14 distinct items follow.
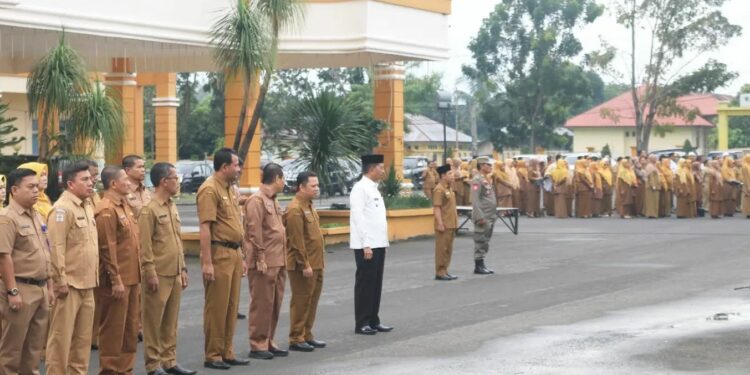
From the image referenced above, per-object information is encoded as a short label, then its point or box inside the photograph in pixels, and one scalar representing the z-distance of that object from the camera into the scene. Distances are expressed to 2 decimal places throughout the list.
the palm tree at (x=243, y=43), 21.81
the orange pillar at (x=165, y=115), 36.09
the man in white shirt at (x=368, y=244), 13.44
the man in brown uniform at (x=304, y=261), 12.52
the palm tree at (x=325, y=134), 24.33
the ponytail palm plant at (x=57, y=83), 19.59
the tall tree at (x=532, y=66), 66.56
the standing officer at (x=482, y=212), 19.52
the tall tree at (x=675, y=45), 53.84
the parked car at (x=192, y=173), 49.44
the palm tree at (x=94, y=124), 19.94
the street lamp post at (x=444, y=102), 33.12
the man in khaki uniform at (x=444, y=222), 18.67
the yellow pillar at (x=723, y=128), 63.40
